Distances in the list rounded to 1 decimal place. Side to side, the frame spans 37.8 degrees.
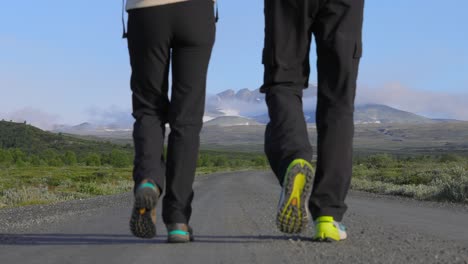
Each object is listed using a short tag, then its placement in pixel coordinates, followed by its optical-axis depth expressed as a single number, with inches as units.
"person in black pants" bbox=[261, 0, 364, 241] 155.9
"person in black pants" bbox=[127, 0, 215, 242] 167.3
